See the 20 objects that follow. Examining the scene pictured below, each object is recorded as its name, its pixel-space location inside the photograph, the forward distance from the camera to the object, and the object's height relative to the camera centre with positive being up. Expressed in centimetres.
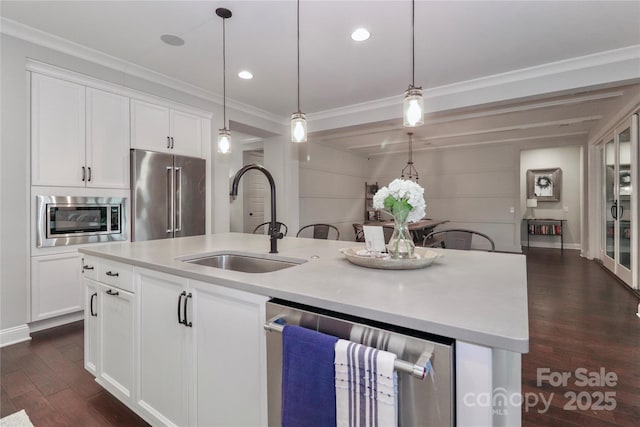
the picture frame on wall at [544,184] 785 +72
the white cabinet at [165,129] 352 +103
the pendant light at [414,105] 180 +63
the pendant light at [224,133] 251 +70
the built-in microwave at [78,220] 284 -6
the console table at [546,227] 775 -38
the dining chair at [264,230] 592 -36
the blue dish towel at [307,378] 90 -50
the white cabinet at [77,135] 282 +77
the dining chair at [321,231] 377 -23
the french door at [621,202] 382 +14
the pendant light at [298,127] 218 +61
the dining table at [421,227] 557 -30
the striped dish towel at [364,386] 81 -47
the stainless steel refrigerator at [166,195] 346 +22
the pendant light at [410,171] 839 +118
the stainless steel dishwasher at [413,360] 79 -38
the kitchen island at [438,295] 78 -27
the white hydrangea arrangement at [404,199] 143 +6
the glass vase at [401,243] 150 -15
